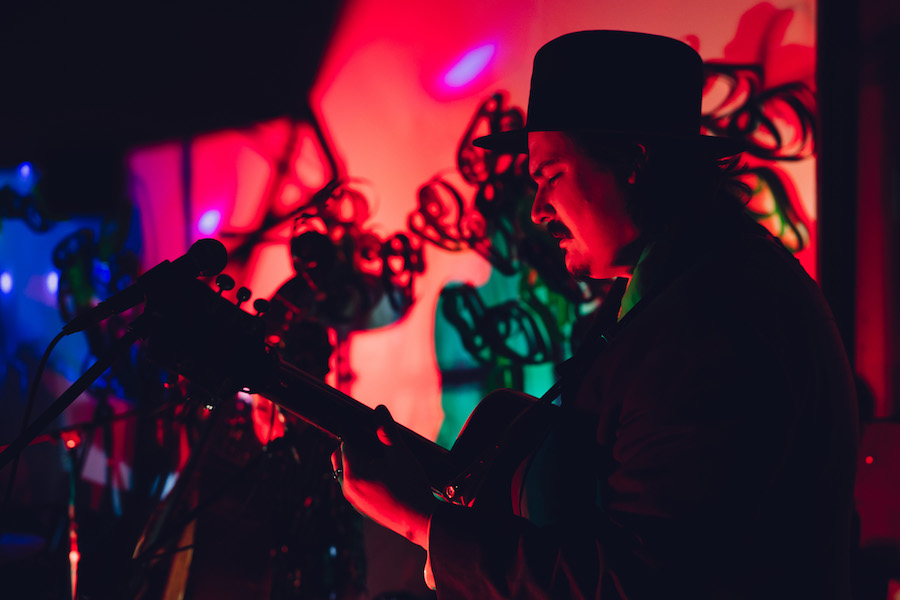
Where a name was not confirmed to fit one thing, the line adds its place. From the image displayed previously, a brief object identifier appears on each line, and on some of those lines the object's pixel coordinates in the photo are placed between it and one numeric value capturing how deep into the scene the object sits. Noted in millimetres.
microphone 1092
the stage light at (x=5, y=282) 3760
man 816
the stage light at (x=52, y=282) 3596
